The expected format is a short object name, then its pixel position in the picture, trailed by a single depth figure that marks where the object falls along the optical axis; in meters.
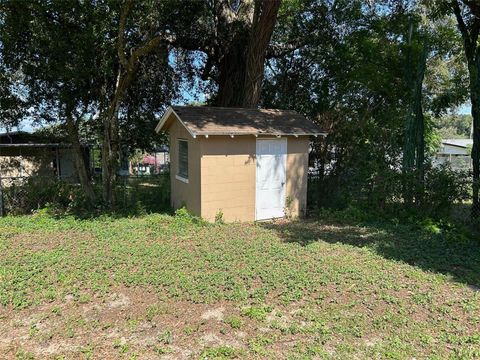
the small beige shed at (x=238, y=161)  8.24
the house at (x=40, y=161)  9.31
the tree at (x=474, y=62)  7.94
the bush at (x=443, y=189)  8.03
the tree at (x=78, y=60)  8.48
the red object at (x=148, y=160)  22.92
